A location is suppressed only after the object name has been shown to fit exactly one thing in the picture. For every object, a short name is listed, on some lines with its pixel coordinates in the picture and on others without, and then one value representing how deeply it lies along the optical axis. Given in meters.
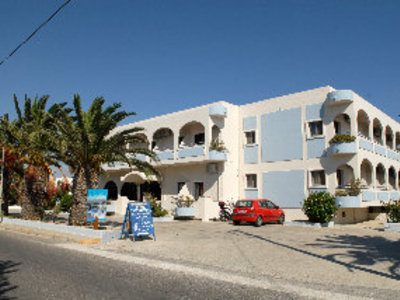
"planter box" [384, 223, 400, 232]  17.19
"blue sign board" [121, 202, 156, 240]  13.41
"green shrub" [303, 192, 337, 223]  19.09
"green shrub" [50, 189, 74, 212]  31.39
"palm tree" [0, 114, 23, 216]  21.77
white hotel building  21.42
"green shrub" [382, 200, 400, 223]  18.16
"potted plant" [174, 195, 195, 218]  24.17
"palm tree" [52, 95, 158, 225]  16.20
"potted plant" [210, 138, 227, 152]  24.56
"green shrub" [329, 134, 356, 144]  20.36
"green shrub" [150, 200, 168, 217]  24.19
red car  19.30
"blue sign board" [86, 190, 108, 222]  16.75
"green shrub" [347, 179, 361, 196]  19.69
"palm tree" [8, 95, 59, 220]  20.38
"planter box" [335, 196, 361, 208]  19.41
